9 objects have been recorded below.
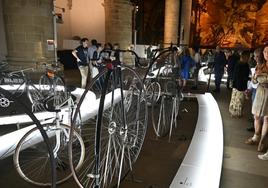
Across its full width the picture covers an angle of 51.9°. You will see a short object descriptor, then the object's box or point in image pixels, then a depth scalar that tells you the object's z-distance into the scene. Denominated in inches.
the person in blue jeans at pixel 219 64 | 402.6
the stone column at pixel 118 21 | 569.3
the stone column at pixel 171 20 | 880.9
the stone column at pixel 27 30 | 382.0
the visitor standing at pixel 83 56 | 331.9
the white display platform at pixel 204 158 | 130.1
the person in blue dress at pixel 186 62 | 368.3
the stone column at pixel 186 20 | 917.2
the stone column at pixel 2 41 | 443.7
